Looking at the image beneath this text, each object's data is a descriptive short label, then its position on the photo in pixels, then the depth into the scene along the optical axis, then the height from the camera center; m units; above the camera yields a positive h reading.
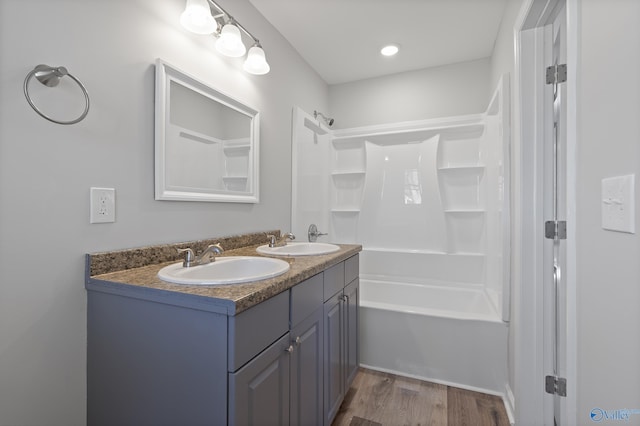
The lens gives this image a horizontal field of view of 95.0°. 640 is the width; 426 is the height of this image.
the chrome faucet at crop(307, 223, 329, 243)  2.60 -0.19
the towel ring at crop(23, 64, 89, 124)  0.87 +0.42
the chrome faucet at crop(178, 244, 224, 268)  1.17 -0.19
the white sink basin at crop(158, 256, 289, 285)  0.95 -0.23
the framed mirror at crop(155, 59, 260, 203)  1.28 +0.36
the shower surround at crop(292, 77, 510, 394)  1.96 -0.12
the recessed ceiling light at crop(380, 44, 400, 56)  2.40 +1.37
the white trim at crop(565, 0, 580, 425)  0.82 +0.03
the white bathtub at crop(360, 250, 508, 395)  1.91 -0.87
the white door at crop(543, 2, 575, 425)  1.39 -0.02
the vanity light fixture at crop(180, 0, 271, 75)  1.30 +0.89
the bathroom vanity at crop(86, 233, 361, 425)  0.81 -0.43
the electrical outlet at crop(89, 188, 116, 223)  1.04 +0.02
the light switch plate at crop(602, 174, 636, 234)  0.59 +0.02
